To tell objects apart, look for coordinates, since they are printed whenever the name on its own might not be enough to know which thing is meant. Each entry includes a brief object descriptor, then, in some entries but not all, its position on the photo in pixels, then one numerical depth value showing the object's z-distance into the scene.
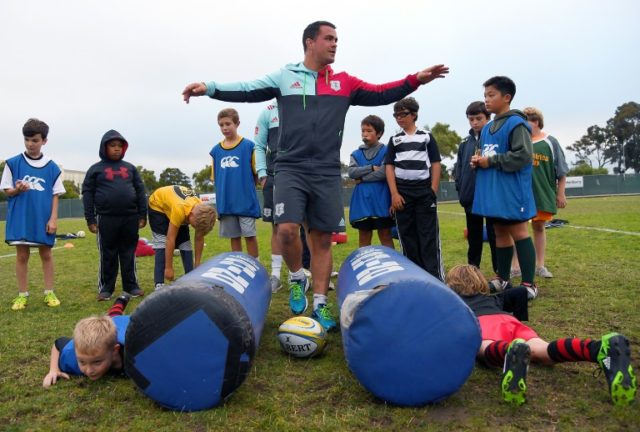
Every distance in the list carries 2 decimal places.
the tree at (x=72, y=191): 72.24
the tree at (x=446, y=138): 61.00
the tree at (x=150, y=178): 75.75
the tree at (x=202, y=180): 69.31
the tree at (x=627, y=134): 75.44
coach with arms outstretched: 4.27
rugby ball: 3.40
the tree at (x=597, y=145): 79.75
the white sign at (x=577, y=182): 44.44
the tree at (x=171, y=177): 83.34
